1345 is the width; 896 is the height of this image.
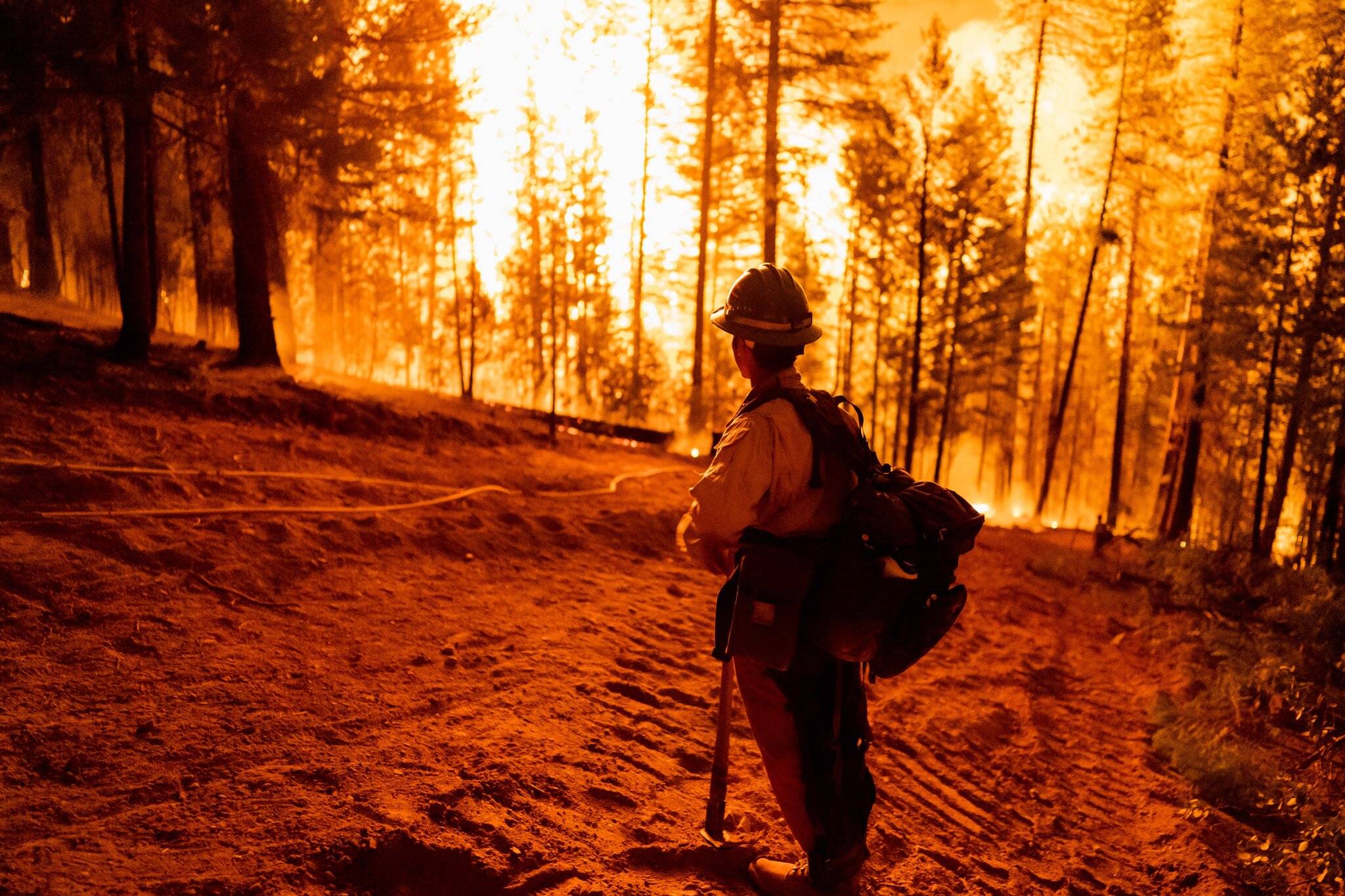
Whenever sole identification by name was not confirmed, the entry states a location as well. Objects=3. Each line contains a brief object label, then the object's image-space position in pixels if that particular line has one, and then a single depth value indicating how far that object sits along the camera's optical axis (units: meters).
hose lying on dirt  5.99
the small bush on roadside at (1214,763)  6.54
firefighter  2.98
